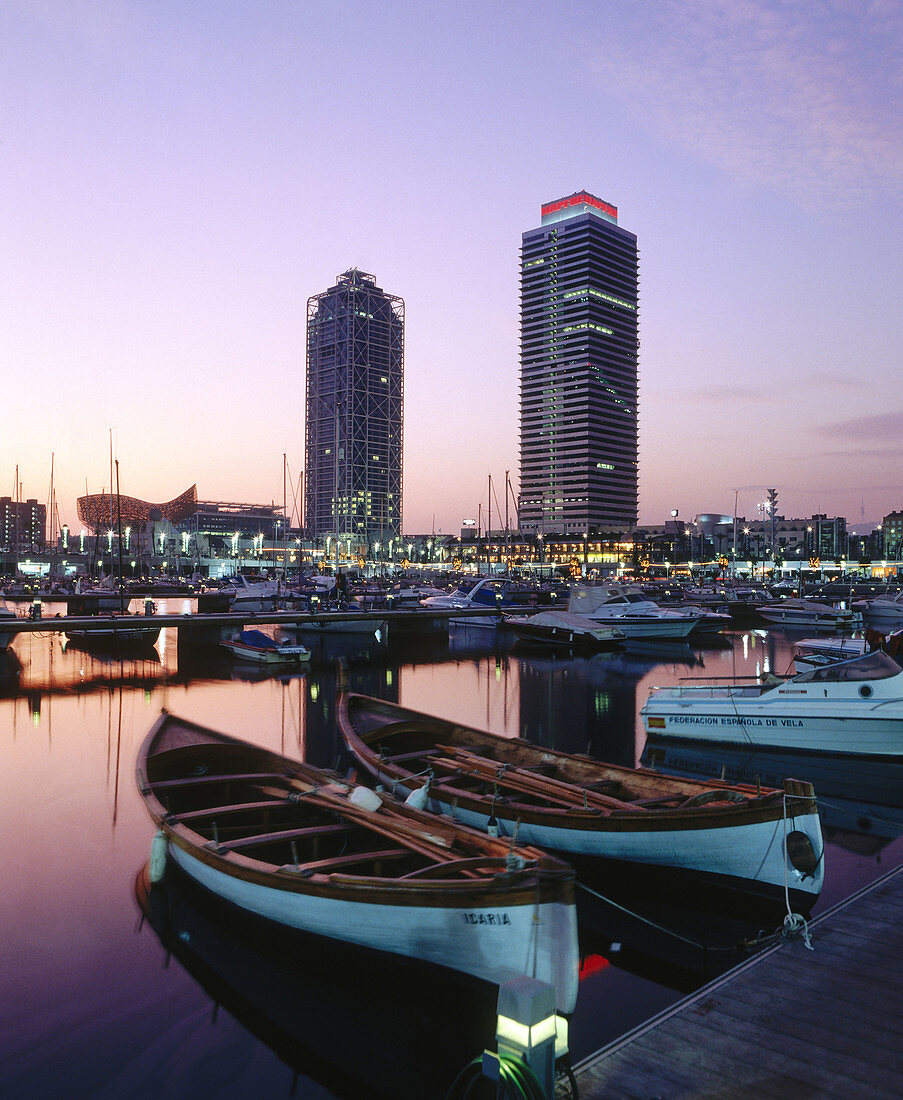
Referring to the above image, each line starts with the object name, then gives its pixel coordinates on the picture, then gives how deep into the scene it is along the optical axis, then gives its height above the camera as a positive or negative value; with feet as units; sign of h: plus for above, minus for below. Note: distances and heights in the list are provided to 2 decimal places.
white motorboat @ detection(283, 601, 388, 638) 167.55 -20.85
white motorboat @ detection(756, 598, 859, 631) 193.97 -22.26
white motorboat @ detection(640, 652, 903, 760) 60.75 -16.03
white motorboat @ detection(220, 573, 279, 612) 201.67 -17.09
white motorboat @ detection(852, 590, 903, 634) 207.62 -22.51
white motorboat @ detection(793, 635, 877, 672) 104.26 -18.00
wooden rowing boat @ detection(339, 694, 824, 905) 31.91 -14.25
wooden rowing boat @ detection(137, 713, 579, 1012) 22.29 -13.69
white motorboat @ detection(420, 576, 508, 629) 196.38 -19.27
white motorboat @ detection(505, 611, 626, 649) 155.12 -20.74
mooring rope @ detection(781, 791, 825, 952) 26.00 -14.86
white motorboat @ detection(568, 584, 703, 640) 166.61 -17.95
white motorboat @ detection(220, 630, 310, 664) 129.18 -20.75
